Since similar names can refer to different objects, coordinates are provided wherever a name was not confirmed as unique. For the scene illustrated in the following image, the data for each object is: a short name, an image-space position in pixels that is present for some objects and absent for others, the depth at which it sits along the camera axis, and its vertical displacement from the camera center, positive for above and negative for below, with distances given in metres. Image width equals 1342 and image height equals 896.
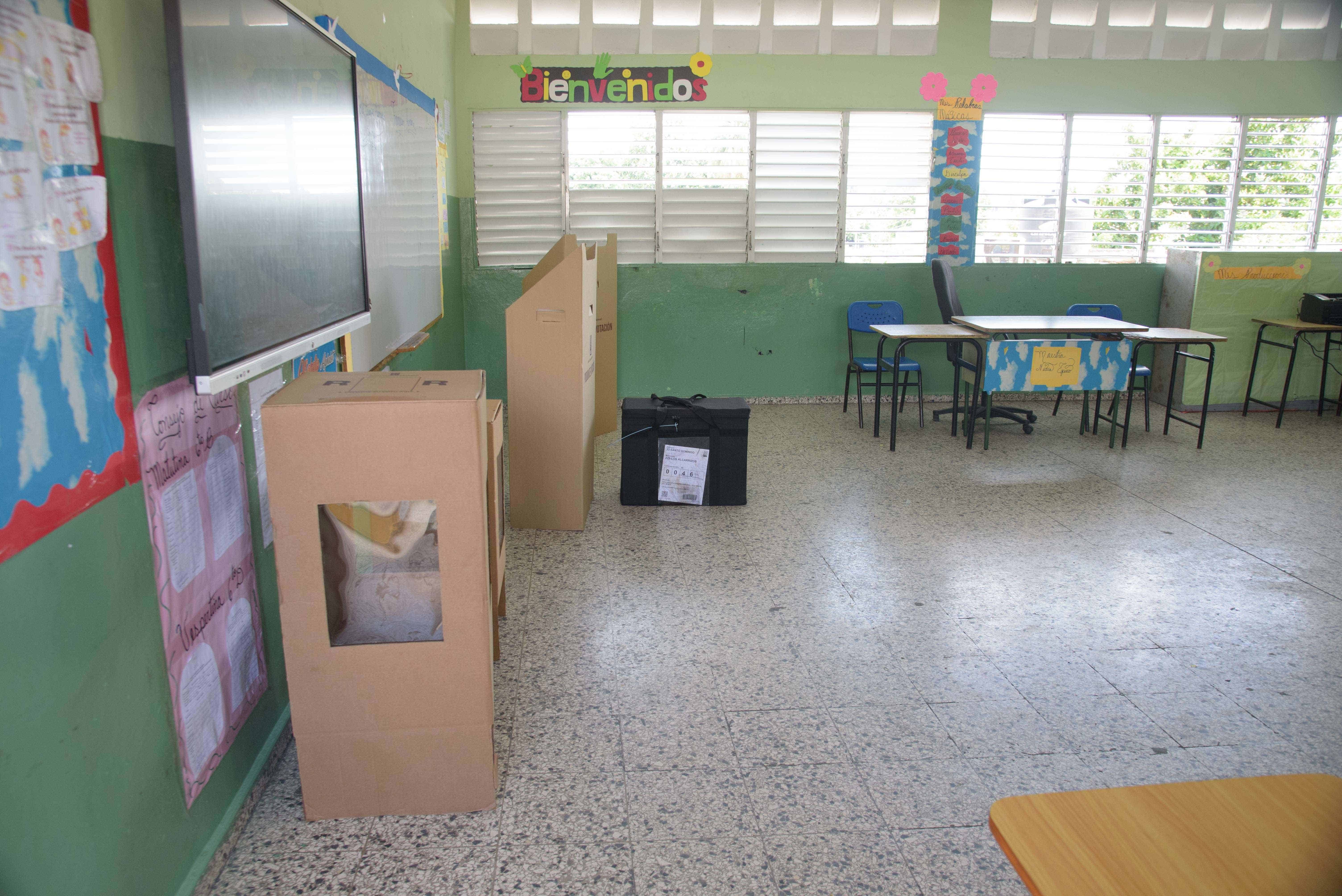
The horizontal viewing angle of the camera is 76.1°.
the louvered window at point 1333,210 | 6.64 +0.44
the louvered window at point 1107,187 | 6.50 +0.58
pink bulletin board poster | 1.63 -0.65
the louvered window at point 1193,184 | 6.54 +0.61
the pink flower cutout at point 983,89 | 6.31 +1.25
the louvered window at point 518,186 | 6.15 +0.49
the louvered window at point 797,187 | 6.27 +0.53
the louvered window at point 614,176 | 6.18 +0.57
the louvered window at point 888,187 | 6.36 +0.54
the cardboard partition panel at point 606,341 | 5.64 -0.56
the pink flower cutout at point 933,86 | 6.27 +1.25
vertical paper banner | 6.35 +0.61
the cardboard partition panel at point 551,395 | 3.68 -0.60
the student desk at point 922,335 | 5.34 -0.46
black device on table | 6.12 -0.28
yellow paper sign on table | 5.26 -0.62
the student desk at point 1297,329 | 6.04 -0.43
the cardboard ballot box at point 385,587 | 1.74 -0.71
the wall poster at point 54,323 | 1.17 -0.11
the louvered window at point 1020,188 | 6.43 +0.56
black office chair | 5.84 -0.26
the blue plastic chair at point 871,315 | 6.35 -0.39
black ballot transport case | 4.08 -0.86
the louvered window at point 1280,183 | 6.57 +0.64
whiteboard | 3.28 +0.20
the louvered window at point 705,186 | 6.23 +0.52
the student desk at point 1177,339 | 5.38 -0.46
